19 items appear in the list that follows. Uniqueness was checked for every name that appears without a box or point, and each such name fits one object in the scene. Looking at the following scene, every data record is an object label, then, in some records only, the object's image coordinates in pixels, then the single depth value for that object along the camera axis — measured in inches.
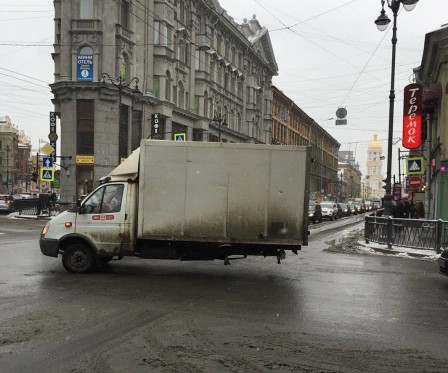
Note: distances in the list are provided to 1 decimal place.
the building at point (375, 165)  5403.5
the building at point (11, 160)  3909.9
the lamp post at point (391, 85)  719.1
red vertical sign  970.7
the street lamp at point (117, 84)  1314.6
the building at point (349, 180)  5366.6
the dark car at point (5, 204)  1453.2
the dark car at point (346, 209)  2212.0
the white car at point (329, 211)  1697.8
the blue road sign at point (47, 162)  1240.2
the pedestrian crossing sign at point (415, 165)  923.4
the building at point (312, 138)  2989.7
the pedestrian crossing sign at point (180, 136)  1457.9
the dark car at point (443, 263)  380.2
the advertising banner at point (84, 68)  1385.3
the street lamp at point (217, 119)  1625.2
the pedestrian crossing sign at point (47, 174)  1235.9
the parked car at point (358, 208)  2684.1
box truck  391.5
